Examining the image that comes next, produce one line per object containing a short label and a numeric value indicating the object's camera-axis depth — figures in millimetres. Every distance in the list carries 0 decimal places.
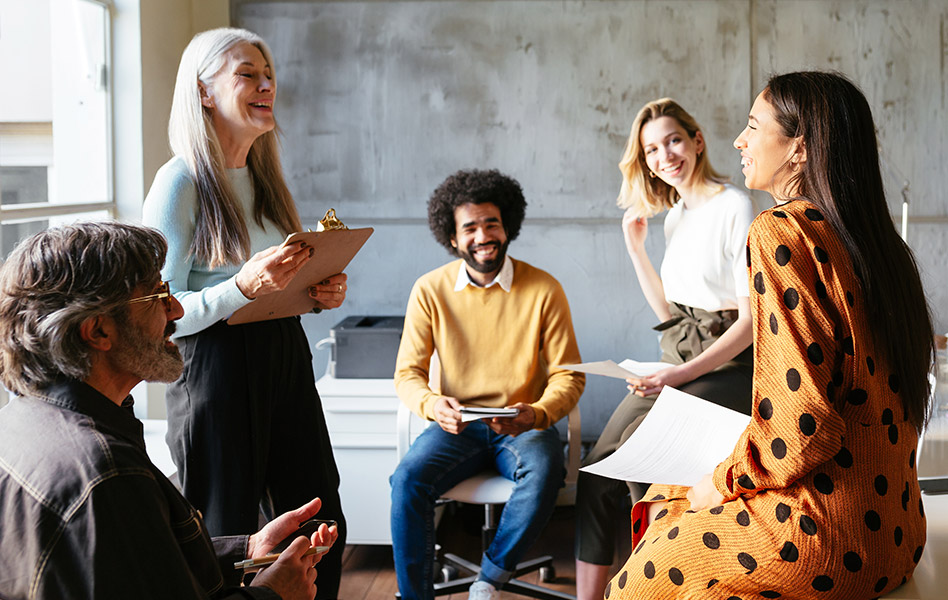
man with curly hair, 2824
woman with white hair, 2068
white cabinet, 3326
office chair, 2883
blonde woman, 2779
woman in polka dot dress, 1514
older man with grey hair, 1162
